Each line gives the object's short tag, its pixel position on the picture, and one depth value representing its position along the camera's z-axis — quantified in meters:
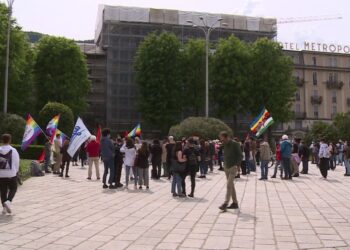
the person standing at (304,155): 25.14
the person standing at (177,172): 14.56
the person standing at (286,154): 21.20
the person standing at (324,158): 22.42
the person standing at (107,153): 16.97
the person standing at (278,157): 22.09
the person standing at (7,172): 10.57
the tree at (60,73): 54.31
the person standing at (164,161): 21.86
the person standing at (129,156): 17.38
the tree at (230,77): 55.41
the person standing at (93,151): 20.88
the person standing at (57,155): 22.95
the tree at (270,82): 56.91
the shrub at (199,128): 39.19
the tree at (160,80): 55.03
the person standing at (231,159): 12.41
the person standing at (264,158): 21.36
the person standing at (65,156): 21.80
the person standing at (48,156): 22.98
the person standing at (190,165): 14.83
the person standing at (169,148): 19.72
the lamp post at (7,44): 39.28
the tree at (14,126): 36.19
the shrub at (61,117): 42.44
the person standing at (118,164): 17.41
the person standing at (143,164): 16.92
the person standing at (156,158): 20.73
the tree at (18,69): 43.97
